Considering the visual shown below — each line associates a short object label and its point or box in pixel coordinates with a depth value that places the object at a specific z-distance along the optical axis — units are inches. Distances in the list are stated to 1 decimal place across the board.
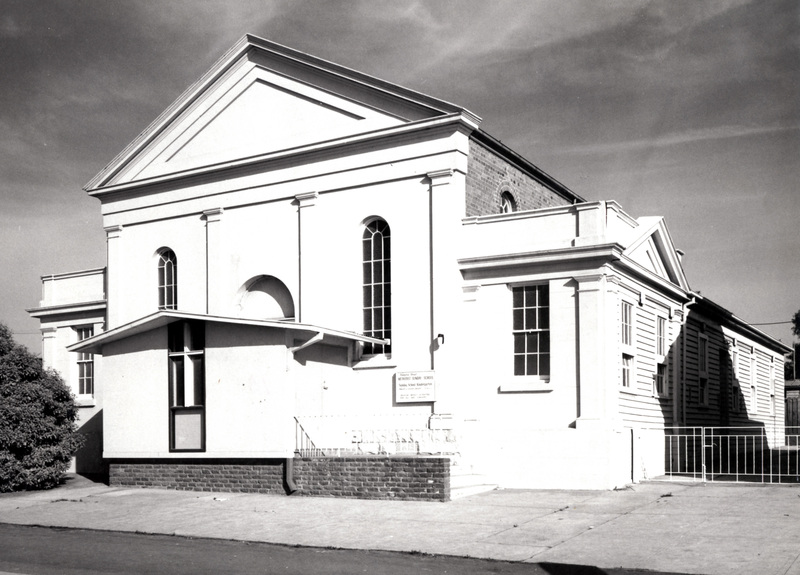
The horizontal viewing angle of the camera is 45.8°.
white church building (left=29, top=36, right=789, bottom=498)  768.9
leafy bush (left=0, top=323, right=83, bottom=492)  813.9
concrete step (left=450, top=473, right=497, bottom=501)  709.9
